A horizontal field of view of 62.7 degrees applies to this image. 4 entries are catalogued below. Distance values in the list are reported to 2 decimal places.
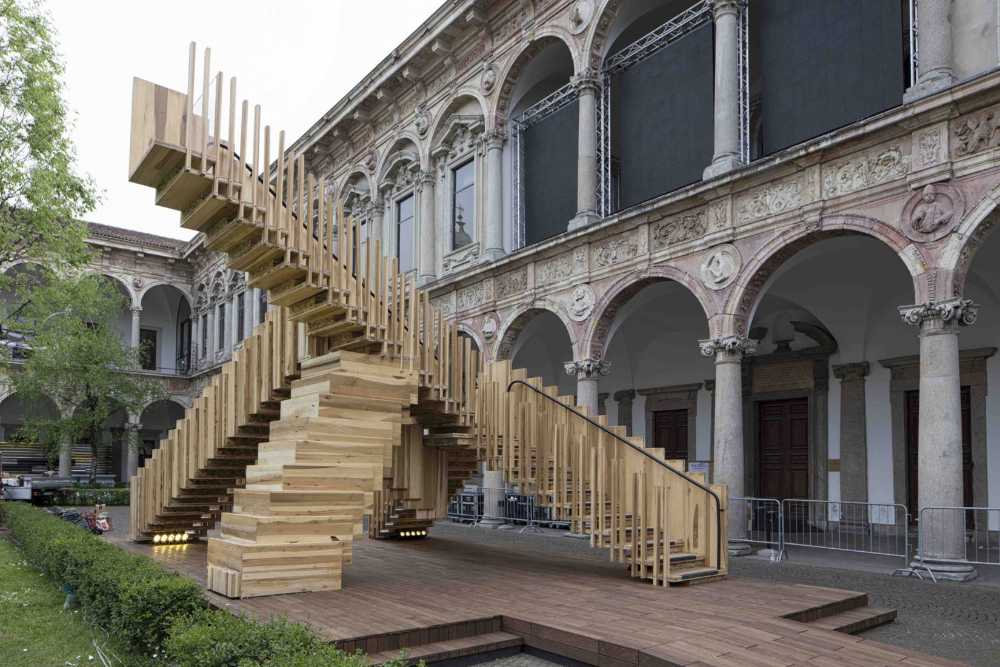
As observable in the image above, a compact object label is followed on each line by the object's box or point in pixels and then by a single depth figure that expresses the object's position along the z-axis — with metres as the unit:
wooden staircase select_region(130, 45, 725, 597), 7.79
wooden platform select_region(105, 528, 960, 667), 5.86
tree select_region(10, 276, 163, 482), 25.19
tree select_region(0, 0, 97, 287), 17.16
